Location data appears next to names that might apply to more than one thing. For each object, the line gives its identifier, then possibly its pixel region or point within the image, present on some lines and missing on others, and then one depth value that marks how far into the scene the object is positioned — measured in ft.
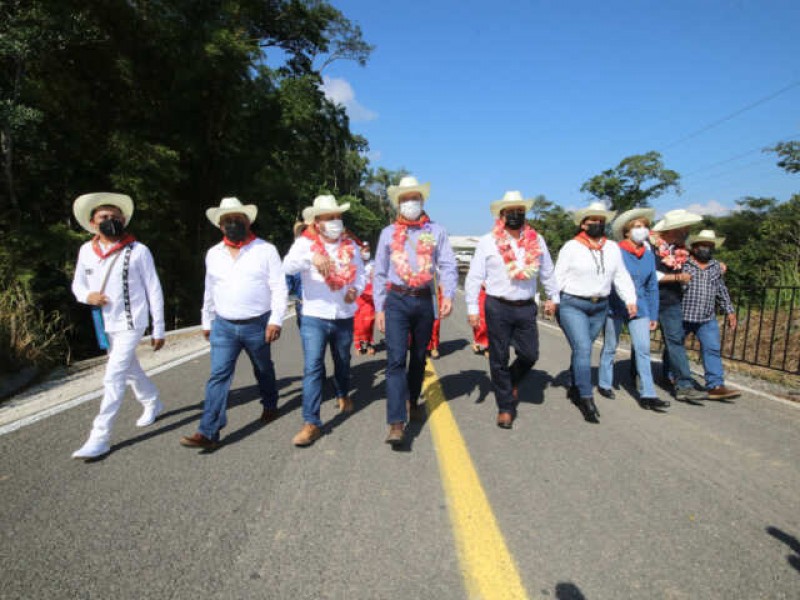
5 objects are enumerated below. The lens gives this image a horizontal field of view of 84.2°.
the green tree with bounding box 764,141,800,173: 109.40
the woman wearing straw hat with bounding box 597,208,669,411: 15.19
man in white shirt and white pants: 11.84
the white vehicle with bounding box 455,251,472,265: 194.82
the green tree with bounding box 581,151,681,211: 180.29
